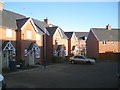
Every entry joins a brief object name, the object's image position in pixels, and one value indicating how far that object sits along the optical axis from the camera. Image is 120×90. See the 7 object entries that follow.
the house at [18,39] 16.36
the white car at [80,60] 21.08
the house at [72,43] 30.64
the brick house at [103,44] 29.83
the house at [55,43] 24.01
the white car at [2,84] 6.94
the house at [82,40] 43.93
